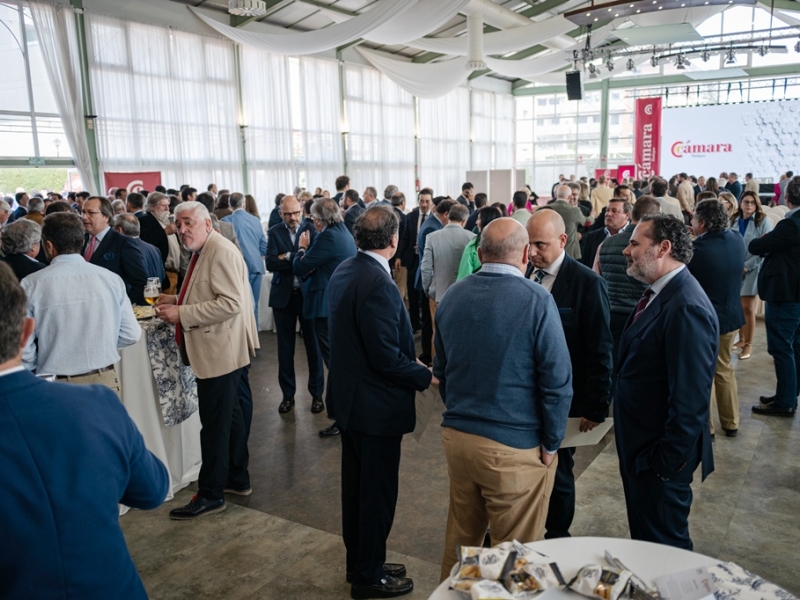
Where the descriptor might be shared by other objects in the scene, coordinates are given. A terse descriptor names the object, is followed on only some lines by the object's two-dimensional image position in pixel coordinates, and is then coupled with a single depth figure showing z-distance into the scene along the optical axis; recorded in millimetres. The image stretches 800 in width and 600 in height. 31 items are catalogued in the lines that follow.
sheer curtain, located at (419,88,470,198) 18312
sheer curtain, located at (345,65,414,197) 15477
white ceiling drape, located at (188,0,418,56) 7938
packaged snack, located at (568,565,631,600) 1292
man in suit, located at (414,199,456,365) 5533
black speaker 13953
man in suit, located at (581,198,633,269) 4023
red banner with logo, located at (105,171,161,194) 9734
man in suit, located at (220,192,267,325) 5957
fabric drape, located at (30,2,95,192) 9195
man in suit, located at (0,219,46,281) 3230
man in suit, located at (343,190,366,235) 6699
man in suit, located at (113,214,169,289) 4328
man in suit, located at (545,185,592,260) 5715
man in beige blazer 3006
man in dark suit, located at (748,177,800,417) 4223
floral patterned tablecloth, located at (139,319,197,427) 3355
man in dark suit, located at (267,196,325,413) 4664
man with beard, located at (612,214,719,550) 1963
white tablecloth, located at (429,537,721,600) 1446
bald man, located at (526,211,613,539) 2488
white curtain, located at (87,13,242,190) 10086
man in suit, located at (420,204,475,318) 4977
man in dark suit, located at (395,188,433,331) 6629
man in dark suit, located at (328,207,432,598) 2363
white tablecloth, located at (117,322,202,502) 3283
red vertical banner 17328
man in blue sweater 1946
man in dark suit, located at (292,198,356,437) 4141
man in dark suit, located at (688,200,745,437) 3596
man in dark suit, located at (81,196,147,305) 3775
